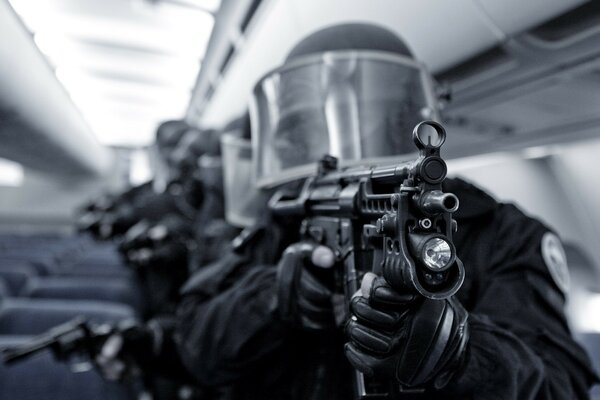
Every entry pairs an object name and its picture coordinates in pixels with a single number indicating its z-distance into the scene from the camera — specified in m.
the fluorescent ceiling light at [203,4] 2.02
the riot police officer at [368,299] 0.52
